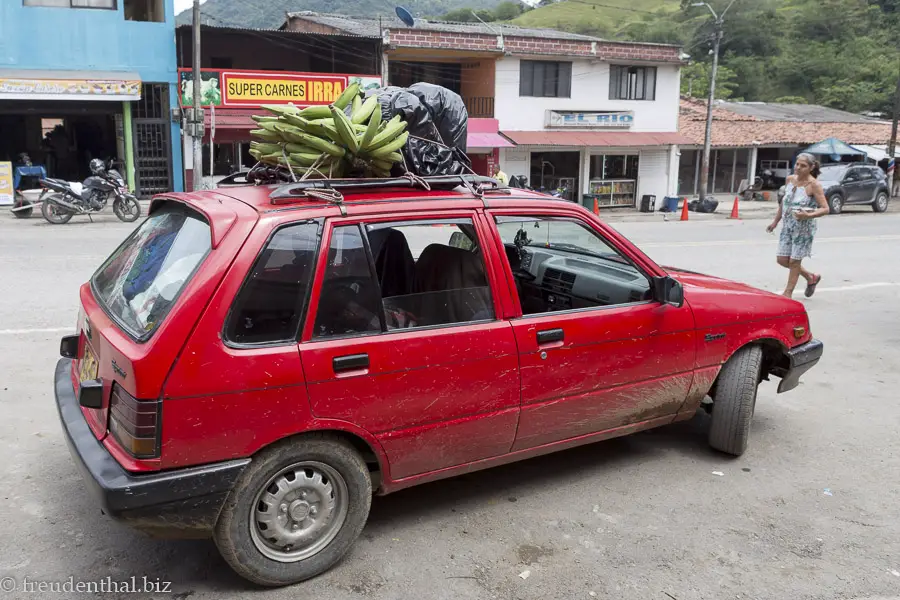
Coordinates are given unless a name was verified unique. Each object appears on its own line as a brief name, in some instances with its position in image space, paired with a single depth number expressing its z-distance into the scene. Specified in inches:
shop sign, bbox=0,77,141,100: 797.2
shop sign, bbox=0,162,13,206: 797.2
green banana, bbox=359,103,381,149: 139.7
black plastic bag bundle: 157.9
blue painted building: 812.6
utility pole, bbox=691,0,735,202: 1060.5
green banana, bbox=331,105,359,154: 138.0
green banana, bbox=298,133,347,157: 141.6
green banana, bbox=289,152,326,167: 143.3
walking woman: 330.6
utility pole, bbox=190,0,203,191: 741.9
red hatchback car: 111.7
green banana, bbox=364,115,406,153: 141.7
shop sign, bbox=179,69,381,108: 881.5
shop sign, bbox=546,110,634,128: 1074.1
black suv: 988.6
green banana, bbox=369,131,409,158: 141.6
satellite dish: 962.8
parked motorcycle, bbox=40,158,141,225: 634.8
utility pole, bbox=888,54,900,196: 1213.3
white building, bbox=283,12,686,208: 1027.9
